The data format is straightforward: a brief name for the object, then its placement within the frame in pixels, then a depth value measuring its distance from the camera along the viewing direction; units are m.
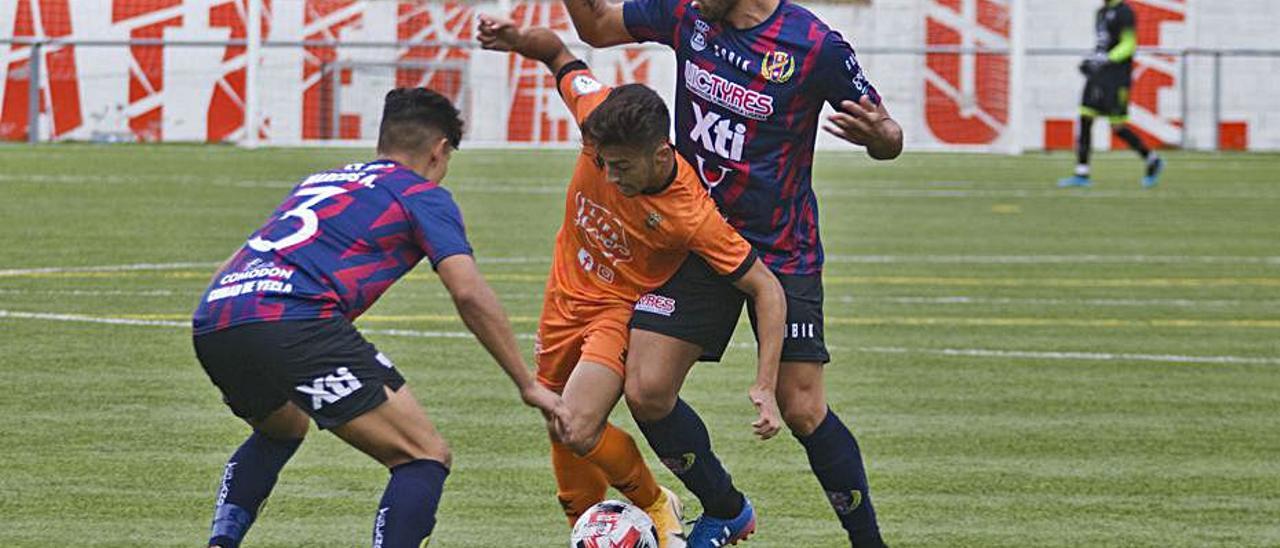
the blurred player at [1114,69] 55.37
